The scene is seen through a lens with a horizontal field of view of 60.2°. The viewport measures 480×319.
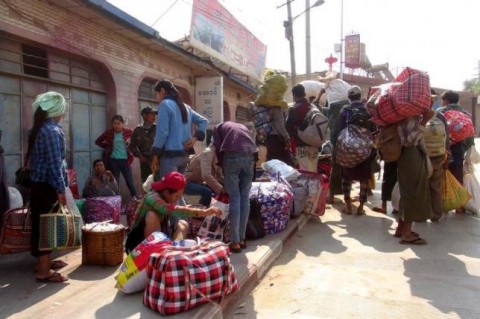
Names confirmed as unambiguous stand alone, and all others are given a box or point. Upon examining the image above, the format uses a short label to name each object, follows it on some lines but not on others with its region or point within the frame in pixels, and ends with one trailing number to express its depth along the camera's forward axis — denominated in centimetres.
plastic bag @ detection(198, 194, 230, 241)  445
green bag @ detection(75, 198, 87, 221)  533
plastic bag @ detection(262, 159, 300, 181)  572
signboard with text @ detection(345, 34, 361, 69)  3098
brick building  555
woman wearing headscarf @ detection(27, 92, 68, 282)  345
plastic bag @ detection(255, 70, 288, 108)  608
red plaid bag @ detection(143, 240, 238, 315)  281
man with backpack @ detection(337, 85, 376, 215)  617
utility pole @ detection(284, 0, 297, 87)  1662
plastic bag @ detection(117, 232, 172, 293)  311
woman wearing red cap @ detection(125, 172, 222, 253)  359
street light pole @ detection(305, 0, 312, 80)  1653
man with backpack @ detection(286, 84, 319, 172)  658
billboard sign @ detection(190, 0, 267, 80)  1022
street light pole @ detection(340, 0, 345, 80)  2377
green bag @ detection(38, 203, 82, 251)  351
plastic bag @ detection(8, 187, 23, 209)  448
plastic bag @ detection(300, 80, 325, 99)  836
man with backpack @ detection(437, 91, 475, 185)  647
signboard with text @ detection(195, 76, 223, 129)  1059
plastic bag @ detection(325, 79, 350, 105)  784
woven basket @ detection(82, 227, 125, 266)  392
